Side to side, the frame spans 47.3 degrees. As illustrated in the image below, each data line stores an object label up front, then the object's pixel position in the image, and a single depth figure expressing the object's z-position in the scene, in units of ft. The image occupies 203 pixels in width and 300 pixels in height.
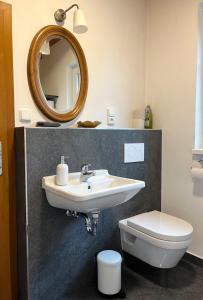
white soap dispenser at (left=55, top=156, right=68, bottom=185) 4.61
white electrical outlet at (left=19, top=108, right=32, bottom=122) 4.87
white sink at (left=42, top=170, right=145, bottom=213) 3.99
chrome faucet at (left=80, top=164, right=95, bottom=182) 5.06
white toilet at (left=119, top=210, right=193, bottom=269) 5.16
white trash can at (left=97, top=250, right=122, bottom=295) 5.16
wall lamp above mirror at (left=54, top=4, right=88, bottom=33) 4.75
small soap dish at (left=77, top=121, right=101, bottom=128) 5.55
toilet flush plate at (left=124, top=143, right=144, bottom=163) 6.27
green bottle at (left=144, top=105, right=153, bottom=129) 7.22
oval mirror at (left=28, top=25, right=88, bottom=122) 5.01
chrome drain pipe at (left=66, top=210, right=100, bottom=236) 4.84
